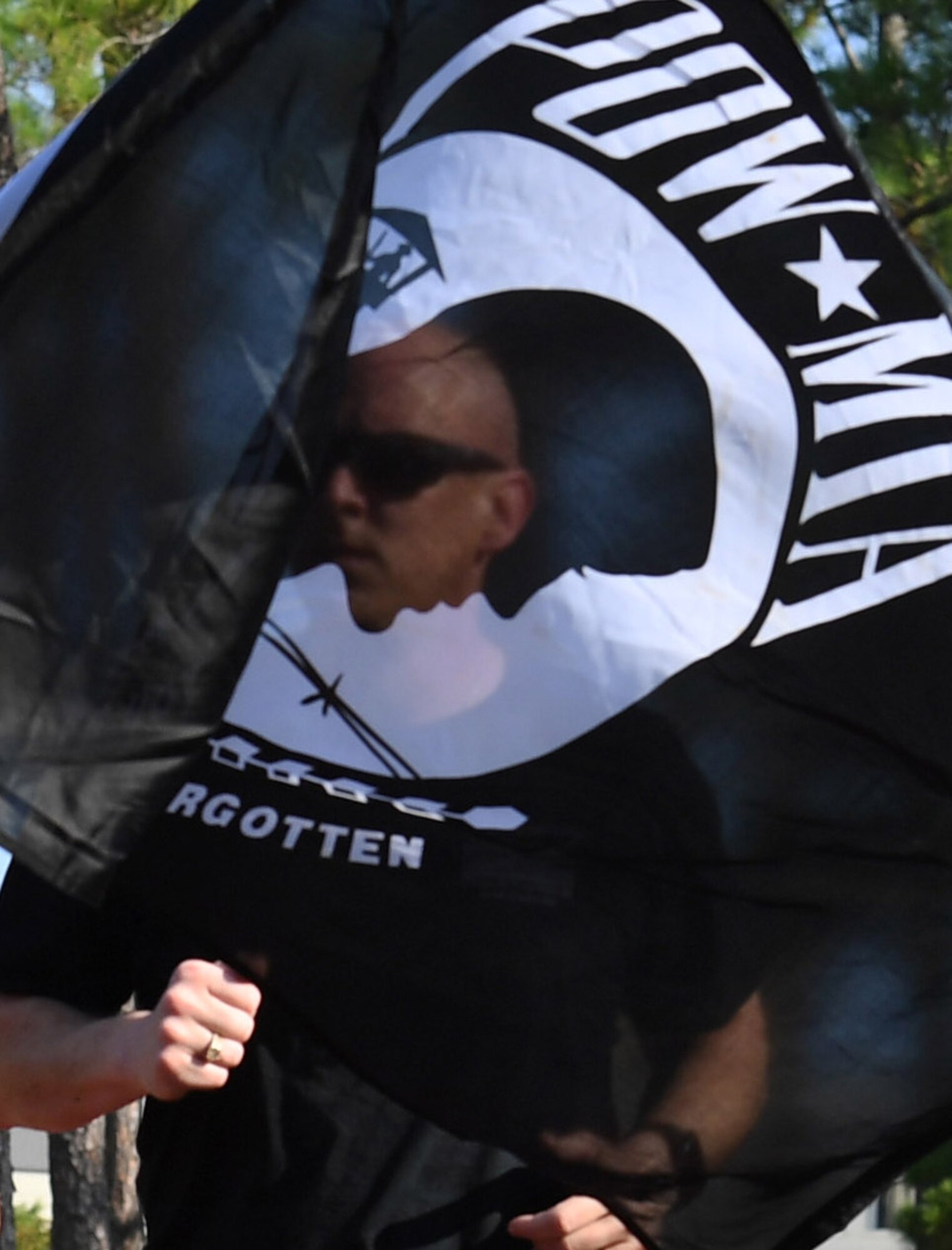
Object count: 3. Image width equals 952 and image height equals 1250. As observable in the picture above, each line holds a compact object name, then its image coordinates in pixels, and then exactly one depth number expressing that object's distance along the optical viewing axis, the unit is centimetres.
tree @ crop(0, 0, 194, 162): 1499
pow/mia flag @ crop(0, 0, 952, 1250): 416
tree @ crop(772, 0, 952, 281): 1152
